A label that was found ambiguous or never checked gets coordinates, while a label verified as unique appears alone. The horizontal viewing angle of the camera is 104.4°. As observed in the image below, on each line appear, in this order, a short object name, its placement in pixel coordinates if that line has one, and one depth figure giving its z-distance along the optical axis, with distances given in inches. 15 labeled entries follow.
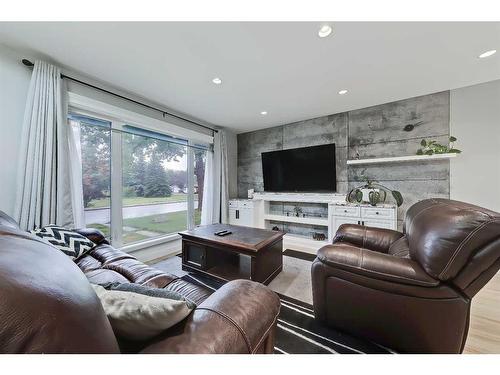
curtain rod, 71.5
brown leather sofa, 13.2
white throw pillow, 22.8
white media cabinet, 107.0
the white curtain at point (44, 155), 68.8
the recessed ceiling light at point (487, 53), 69.9
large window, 94.1
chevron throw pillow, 59.5
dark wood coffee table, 74.9
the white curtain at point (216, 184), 148.3
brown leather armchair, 36.4
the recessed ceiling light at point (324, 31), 57.9
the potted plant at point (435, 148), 98.0
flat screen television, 133.3
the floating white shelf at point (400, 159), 98.0
